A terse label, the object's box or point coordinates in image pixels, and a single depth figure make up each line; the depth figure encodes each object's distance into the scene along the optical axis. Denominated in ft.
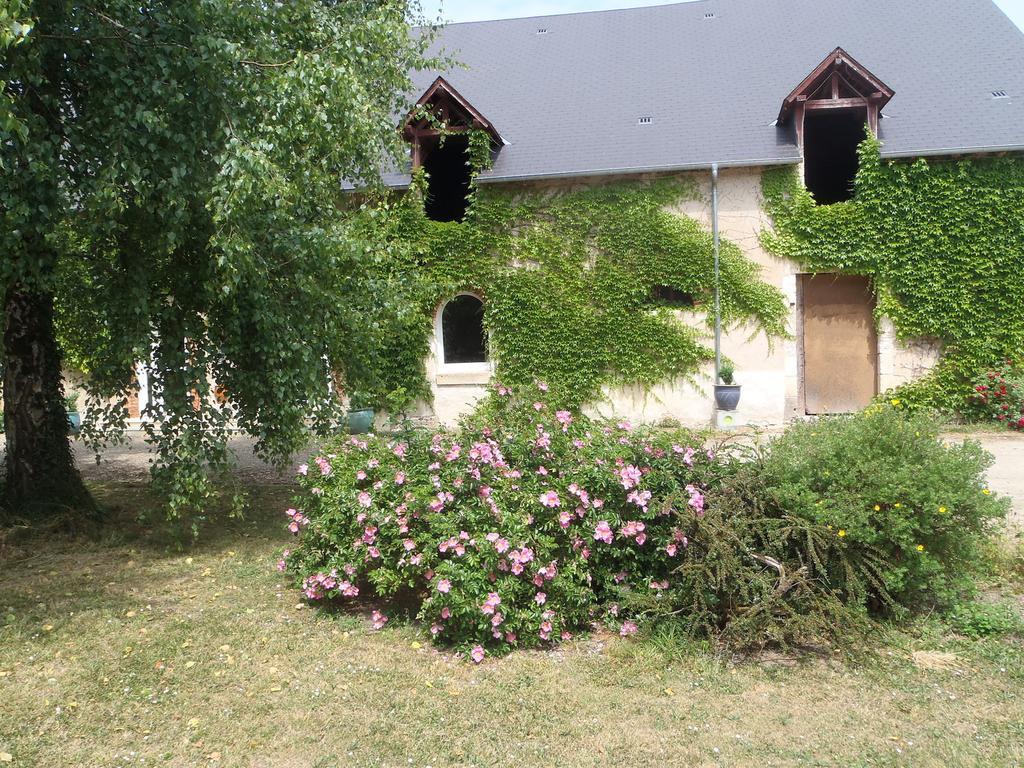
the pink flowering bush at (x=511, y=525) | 13.29
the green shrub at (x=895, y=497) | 13.03
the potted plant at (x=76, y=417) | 46.64
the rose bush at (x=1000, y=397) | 36.09
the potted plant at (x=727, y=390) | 38.74
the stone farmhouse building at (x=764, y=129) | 38.55
